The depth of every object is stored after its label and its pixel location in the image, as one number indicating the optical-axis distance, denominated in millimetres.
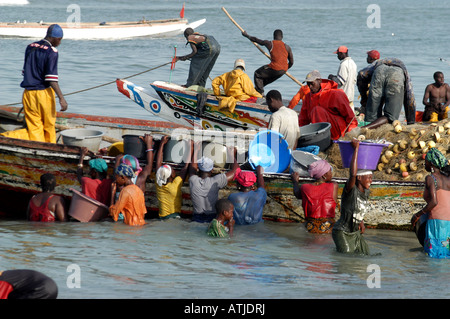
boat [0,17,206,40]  62187
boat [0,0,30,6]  94125
